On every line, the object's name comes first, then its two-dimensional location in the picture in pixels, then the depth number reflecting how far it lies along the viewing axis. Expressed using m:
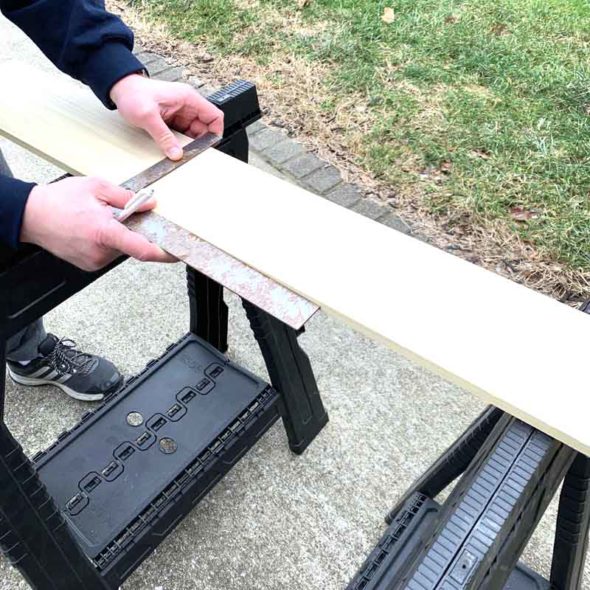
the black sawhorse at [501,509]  0.87
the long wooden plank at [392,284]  0.97
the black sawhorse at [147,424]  1.32
